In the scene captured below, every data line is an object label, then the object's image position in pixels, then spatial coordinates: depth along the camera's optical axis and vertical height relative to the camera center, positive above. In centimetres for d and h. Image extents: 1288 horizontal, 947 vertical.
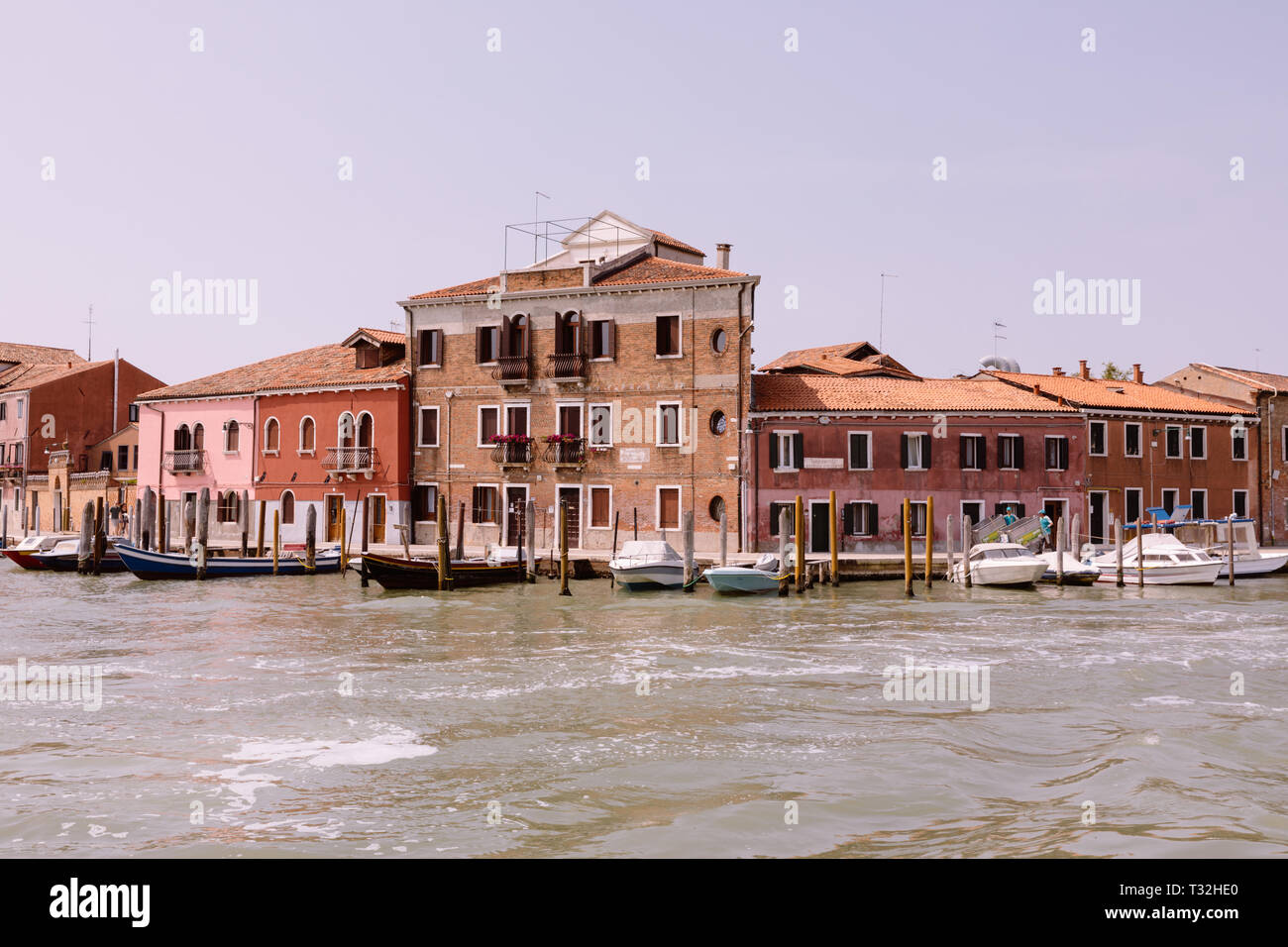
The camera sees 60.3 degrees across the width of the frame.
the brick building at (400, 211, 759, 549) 3375 +317
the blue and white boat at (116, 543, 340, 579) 3134 -207
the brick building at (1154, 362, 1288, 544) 3875 +175
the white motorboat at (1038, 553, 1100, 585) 2881 -207
